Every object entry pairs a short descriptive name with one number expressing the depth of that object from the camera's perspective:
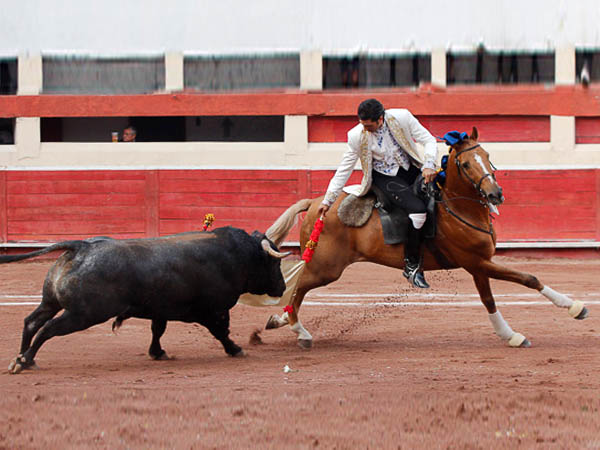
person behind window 32.17
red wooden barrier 29.62
